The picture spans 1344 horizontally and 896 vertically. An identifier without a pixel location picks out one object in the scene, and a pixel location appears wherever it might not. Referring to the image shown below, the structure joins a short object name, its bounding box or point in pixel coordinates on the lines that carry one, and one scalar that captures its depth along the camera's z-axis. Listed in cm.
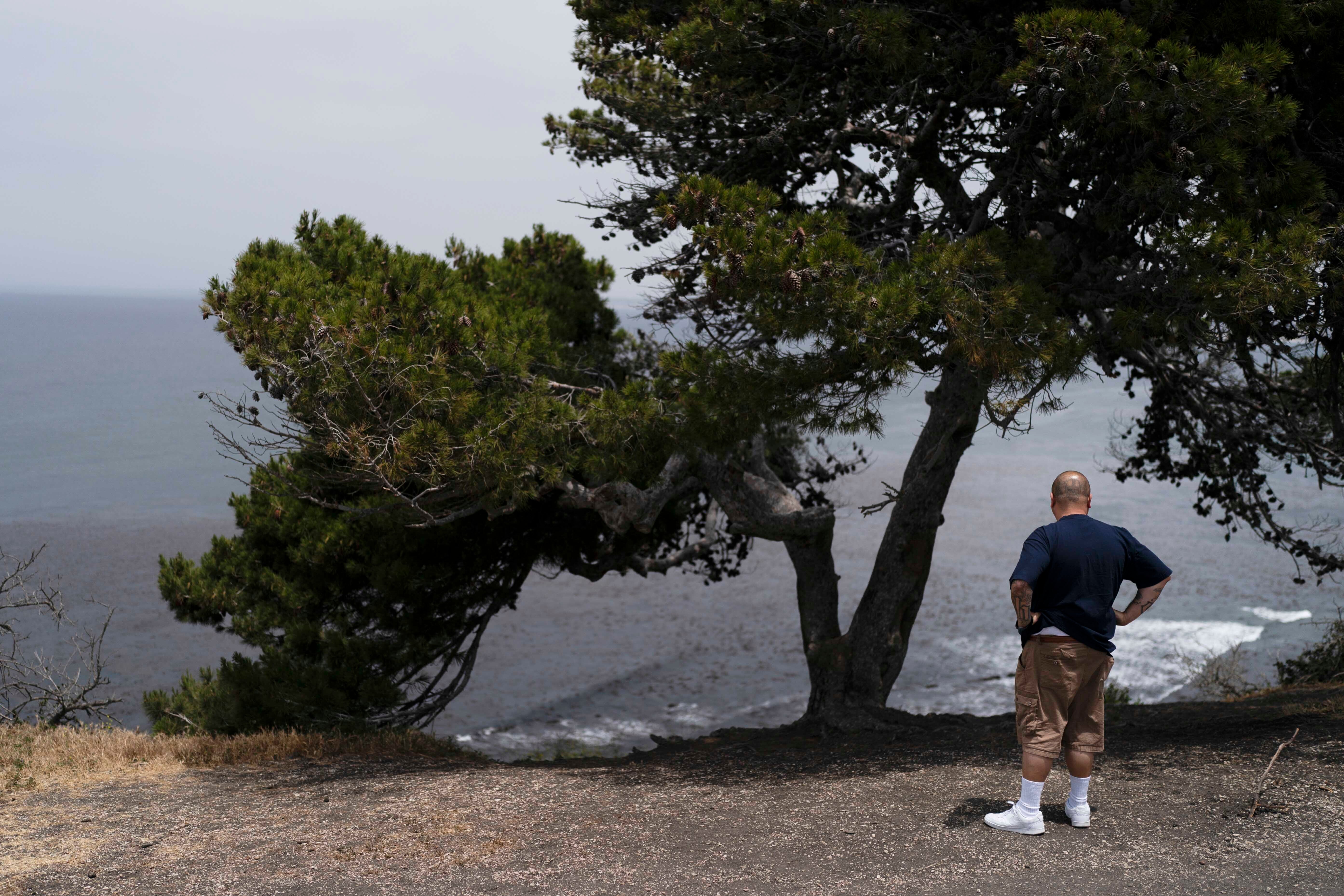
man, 417
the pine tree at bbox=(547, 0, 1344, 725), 555
